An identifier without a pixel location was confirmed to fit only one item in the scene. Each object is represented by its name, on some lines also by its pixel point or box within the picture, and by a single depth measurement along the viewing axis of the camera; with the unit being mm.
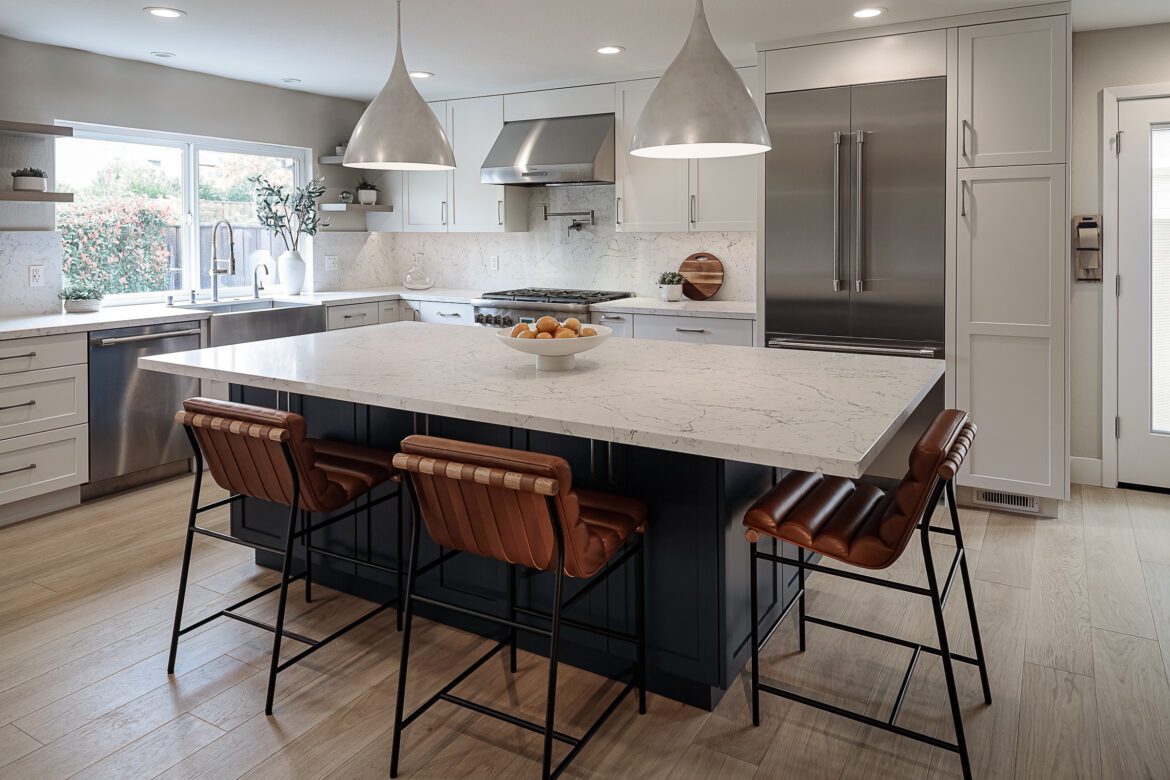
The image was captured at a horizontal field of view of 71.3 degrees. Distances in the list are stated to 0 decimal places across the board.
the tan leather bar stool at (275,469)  2207
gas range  4922
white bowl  2451
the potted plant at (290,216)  5402
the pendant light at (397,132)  2740
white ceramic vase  5496
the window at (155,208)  4570
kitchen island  1851
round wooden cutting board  5168
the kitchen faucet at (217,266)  4910
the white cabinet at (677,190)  4656
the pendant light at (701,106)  2184
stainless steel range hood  4898
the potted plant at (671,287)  5023
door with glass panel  3996
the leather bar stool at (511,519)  1742
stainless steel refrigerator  3842
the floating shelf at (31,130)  3865
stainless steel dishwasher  4035
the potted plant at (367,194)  5910
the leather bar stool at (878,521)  1867
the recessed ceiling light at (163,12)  3582
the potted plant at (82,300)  4273
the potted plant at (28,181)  3969
